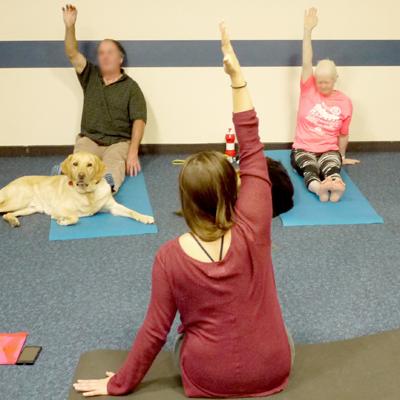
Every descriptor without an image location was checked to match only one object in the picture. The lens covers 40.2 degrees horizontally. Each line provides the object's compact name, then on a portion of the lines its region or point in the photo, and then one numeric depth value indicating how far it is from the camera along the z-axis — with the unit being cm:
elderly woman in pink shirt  368
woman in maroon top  141
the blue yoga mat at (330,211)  329
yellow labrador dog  320
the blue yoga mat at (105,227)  315
